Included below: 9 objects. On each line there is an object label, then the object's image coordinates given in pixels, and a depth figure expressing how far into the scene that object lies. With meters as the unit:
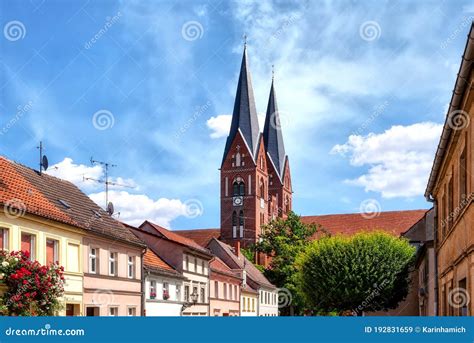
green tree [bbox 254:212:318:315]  71.94
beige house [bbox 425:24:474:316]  12.45
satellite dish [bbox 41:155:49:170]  30.88
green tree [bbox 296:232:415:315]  44.41
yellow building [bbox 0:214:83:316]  21.96
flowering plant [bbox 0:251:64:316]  20.27
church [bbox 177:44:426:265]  98.38
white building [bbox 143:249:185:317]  34.96
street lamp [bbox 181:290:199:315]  40.50
